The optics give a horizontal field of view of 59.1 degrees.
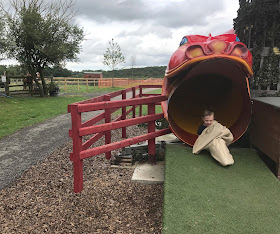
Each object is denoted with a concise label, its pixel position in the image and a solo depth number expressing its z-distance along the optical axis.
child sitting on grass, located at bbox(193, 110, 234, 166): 3.33
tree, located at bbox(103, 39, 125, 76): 33.09
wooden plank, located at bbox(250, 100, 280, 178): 3.20
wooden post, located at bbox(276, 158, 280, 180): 3.17
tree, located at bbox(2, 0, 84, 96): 15.02
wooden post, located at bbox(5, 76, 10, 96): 15.93
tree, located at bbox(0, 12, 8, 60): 14.20
